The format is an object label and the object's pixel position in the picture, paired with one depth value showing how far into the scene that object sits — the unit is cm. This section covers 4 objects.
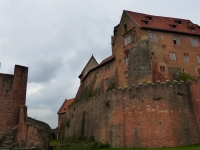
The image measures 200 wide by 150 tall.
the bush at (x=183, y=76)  3688
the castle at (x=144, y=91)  2627
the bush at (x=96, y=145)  2809
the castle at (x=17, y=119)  2308
